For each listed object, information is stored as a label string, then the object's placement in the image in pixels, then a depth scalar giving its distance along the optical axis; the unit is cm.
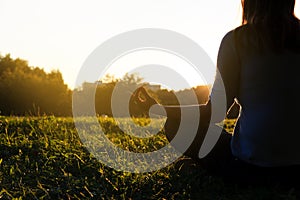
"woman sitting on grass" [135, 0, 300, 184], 336
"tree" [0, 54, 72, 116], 3209
